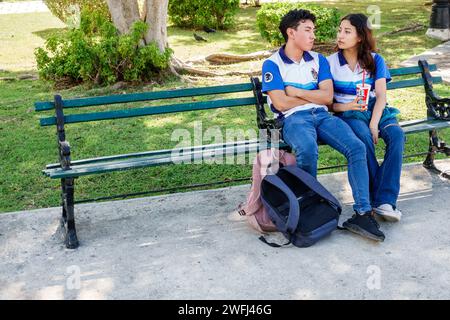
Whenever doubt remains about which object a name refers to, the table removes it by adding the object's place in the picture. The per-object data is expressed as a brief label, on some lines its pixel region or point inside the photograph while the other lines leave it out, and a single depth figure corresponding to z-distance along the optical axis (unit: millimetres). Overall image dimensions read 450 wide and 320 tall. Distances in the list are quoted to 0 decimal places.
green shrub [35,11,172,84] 8703
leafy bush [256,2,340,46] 11547
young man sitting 4344
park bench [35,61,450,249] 4215
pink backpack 4273
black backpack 4027
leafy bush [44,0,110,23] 12828
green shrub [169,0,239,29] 14547
